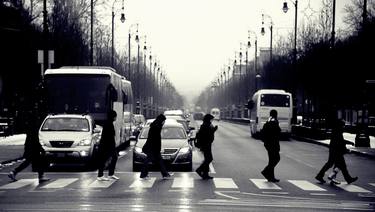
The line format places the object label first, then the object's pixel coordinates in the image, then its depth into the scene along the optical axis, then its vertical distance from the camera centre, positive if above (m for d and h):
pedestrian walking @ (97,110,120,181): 19.86 -1.22
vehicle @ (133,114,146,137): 55.54 -1.87
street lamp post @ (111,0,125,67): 56.78 +5.69
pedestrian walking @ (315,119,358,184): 20.14 -1.36
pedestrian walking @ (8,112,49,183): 19.84 -1.50
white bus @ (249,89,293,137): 51.78 -0.64
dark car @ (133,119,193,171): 23.17 -1.68
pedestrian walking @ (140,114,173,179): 20.42 -1.39
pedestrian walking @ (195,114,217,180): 20.69 -1.17
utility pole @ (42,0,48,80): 34.60 +3.30
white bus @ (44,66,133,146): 29.44 +0.16
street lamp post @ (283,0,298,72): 57.93 +6.65
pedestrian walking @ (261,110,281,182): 20.20 -1.19
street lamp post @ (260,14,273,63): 66.56 +6.36
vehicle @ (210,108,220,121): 139.36 -2.88
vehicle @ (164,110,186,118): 45.44 -0.99
